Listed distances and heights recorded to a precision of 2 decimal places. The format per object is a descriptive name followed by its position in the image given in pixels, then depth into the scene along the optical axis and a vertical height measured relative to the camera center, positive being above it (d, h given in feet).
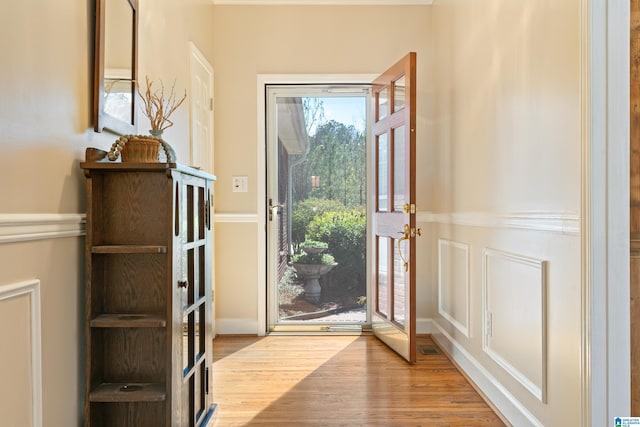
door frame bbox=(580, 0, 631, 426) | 5.22 +0.09
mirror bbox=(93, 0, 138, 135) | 5.75 +1.90
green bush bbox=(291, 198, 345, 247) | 12.81 +0.02
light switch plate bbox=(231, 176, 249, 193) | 12.39 +0.64
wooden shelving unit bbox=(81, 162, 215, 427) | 5.35 -0.94
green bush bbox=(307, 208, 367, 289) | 12.82 -0.76
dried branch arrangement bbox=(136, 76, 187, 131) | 6.47 +1.86
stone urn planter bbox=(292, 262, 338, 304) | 12.87 -1.73
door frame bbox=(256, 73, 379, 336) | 12.37 +1.75
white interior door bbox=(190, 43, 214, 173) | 10.31 +2.32
